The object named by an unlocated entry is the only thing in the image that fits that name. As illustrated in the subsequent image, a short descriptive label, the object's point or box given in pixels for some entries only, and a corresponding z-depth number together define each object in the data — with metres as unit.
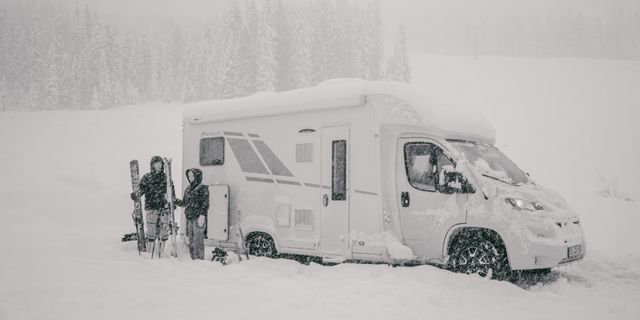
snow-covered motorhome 7.00
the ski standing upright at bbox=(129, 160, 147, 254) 9.48
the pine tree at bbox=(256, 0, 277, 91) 41.41
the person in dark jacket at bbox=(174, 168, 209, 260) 9.05
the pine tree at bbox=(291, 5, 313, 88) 44.75
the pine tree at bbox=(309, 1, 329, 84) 49.47
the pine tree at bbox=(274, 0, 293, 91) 46.34
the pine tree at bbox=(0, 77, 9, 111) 72.31
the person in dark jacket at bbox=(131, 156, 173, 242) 9.35
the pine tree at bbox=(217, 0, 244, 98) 42.41
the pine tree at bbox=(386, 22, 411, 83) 48.72
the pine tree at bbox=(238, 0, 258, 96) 42.66
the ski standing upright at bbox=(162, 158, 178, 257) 9.14
